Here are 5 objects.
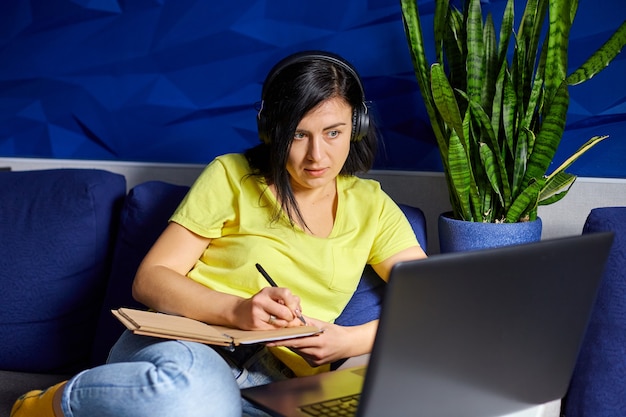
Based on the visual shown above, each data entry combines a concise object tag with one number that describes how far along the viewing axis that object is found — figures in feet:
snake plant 5.39
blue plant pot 5.61
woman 4.75
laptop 2.99
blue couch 6.23
